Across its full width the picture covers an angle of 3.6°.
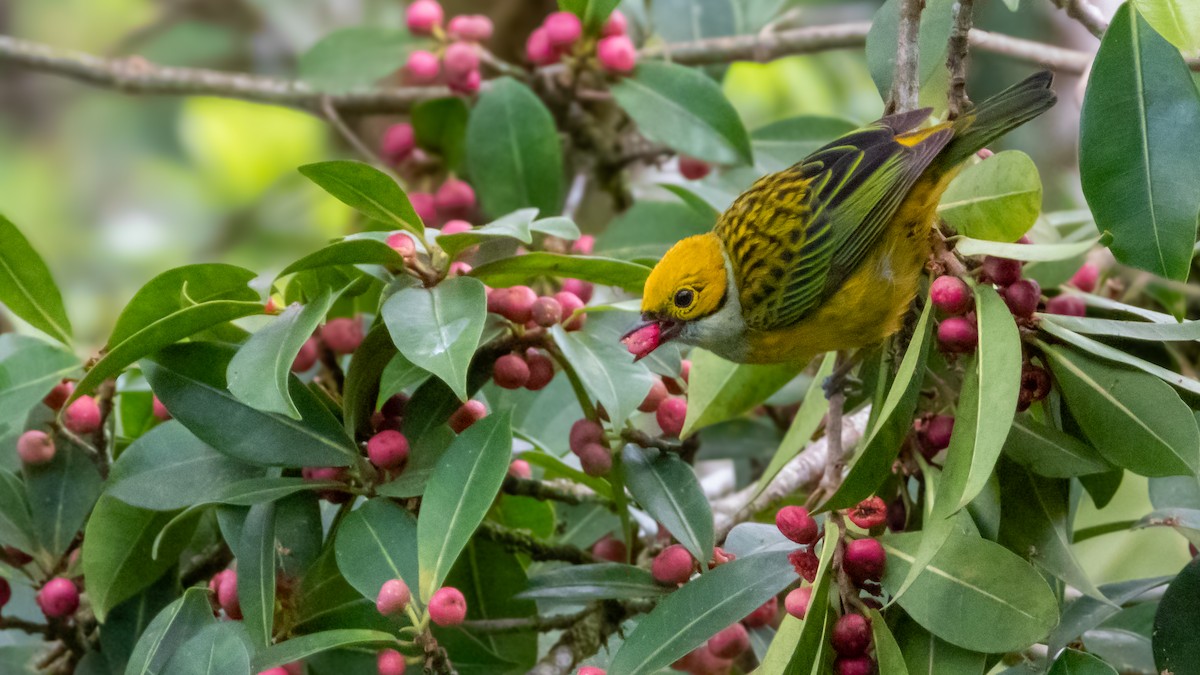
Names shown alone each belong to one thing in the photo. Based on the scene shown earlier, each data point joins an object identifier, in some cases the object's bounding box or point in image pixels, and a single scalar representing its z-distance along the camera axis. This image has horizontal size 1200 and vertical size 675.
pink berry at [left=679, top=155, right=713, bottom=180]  5.37
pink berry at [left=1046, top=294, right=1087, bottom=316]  5.11
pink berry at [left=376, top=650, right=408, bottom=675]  5.02
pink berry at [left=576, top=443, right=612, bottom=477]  5.06
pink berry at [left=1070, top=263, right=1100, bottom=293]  5.19
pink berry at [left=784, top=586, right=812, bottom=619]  5.02
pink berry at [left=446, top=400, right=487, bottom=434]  5.06
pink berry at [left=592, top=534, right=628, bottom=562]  5.13
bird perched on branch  5.14
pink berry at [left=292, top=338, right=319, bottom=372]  5.09
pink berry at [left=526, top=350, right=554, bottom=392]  5.07
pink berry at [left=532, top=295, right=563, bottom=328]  5.05
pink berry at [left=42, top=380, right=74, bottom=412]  5.08
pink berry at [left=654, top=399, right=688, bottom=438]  5.10
